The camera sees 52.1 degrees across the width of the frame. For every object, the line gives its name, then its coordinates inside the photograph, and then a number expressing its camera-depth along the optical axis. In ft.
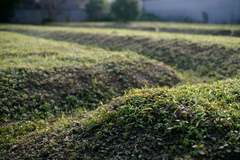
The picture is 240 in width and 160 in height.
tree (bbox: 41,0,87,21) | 80.81
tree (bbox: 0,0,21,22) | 70.85
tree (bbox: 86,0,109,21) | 81.61
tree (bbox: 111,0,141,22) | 68.54
